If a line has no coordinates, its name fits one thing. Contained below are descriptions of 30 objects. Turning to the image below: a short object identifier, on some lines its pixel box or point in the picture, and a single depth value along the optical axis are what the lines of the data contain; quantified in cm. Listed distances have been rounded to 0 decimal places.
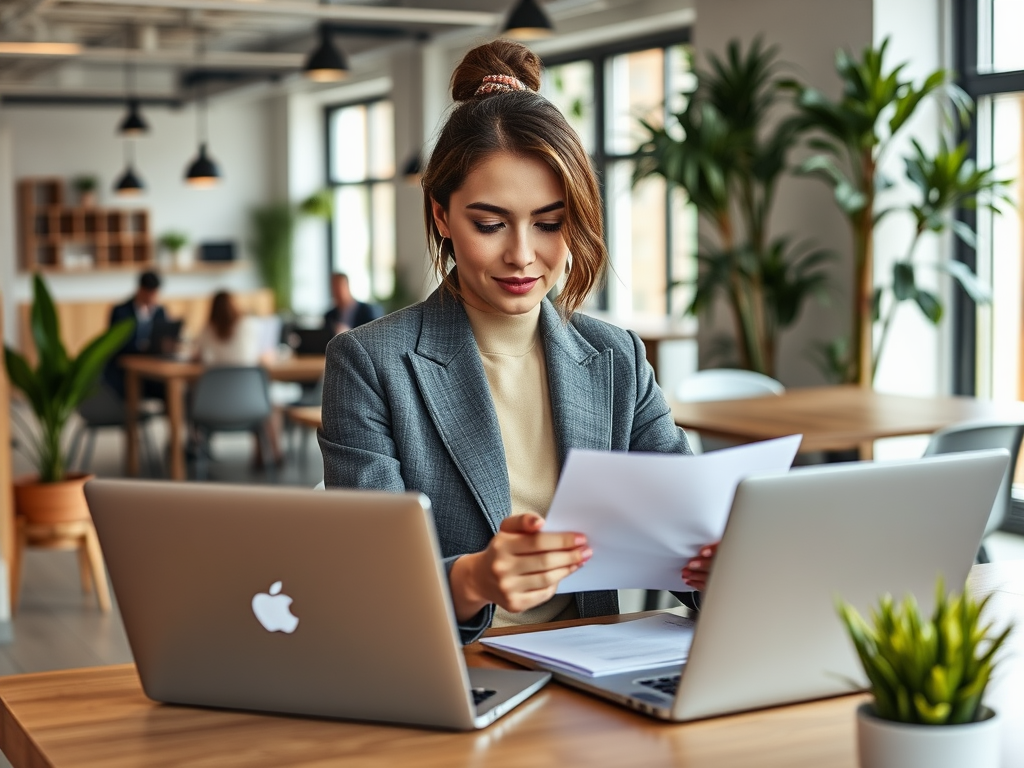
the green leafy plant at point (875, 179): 530
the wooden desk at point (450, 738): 115
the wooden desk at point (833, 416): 358
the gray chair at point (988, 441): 331
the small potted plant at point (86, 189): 1323
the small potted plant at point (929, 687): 96
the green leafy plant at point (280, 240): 1394
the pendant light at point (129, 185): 1121
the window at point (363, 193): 1297
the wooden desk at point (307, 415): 518
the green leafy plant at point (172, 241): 1369
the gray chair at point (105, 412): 771
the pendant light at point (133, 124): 999
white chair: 455
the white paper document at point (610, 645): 139
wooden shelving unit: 1319
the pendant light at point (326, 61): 727
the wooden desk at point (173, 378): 732
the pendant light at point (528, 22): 629
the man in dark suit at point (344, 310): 852
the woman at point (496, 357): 166
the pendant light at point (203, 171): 1024
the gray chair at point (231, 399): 718
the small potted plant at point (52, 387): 464
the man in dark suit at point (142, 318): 826
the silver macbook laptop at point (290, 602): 114
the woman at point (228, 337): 726
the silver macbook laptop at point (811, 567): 118
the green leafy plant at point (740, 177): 570
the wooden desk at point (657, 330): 770
